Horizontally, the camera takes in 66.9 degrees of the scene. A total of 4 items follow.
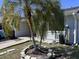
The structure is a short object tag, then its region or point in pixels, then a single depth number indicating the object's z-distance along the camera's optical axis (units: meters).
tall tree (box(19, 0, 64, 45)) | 3.64
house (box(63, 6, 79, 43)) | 4.97
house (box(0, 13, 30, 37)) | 8.15
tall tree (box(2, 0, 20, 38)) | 3.59
